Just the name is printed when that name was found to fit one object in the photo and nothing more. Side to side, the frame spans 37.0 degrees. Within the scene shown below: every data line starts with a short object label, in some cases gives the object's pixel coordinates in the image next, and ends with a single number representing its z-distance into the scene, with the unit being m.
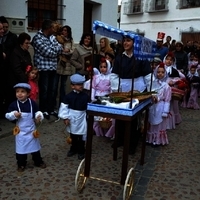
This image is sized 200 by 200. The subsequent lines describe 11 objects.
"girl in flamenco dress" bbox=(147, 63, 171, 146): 4.85
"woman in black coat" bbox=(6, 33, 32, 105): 5.17
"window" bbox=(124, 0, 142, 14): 28.34
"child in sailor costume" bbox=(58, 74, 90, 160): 4.10
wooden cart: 3.07
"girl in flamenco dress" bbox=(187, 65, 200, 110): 8.41
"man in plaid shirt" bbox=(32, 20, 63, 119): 5.66
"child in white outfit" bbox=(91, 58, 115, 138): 5.19
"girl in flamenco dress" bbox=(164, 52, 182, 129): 5.88
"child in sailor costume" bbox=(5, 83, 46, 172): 3.71
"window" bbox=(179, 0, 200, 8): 23.66
